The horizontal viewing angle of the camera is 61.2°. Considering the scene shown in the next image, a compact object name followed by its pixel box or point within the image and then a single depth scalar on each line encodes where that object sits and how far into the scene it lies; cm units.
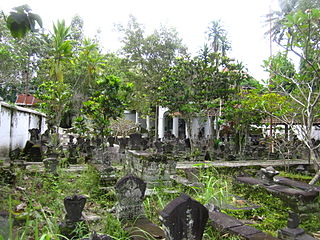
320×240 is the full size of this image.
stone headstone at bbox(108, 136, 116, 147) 1170
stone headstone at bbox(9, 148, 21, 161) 720
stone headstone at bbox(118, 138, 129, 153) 1067
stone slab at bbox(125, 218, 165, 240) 283
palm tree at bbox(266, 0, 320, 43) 2488
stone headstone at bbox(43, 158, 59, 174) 584
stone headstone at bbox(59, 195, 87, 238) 273
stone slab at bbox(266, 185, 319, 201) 391
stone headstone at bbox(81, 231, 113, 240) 198
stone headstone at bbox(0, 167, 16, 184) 489
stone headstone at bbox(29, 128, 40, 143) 1145
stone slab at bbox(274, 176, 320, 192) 438
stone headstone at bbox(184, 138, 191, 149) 1374
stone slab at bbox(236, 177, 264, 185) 491
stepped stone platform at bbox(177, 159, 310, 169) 884
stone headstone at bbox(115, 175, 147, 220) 342
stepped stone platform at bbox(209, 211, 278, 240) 296
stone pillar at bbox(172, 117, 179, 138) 2453
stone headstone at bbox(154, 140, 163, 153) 1022
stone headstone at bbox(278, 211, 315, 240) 304
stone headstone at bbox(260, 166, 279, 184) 481
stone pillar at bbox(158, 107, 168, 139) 2478
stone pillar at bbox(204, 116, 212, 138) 2362
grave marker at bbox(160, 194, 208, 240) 222
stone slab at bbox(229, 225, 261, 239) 300
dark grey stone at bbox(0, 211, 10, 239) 230
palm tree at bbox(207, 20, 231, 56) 2133
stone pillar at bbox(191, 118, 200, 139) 2271
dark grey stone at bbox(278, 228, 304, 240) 303
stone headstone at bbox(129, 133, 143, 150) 681
